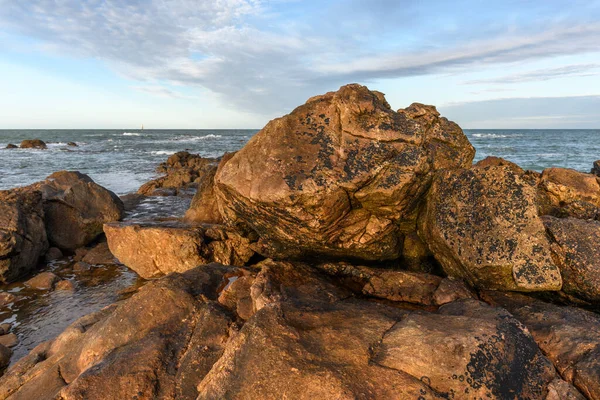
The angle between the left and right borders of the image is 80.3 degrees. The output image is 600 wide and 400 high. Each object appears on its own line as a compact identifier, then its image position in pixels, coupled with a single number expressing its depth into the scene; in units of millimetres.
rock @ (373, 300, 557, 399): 3051
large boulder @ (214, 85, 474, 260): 5039
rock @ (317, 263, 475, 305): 5141
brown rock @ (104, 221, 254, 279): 7766
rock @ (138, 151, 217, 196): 18109
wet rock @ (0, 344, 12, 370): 5652
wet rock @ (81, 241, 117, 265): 10008
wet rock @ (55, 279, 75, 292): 8406
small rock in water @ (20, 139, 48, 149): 55016
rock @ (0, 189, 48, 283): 8805
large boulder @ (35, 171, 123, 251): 10859
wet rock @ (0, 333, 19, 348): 6262
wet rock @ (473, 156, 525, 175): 11333
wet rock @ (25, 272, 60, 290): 8500
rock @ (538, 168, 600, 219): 7391
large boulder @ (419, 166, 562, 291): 4891
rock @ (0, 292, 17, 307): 7785
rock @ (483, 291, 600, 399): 3246
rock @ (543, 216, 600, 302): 5008
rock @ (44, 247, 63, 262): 10234
